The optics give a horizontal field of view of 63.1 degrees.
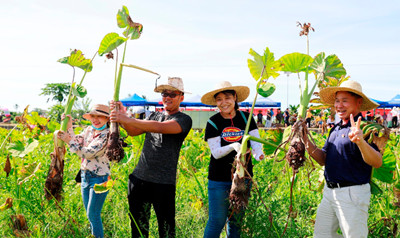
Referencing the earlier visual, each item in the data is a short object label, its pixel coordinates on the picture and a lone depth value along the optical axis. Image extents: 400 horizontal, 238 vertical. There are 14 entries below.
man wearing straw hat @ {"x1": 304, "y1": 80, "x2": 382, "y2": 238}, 2.10
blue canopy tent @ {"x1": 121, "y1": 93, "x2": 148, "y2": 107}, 18.06
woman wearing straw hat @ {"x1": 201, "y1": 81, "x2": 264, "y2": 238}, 2.47
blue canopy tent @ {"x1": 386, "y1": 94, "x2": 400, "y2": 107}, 19.42
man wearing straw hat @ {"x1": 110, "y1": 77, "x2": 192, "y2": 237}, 2.48
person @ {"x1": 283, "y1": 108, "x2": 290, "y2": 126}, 17.93
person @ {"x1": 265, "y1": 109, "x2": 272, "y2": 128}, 18.70
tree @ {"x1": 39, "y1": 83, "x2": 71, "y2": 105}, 24.25
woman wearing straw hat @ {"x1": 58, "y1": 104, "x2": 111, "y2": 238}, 2.78
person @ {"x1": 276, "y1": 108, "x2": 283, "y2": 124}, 19.75
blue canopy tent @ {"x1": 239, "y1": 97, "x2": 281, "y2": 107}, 20.16
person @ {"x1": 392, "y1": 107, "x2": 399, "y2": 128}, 15.79
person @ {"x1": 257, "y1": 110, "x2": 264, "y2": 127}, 20.41
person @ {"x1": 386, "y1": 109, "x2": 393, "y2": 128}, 15.79
